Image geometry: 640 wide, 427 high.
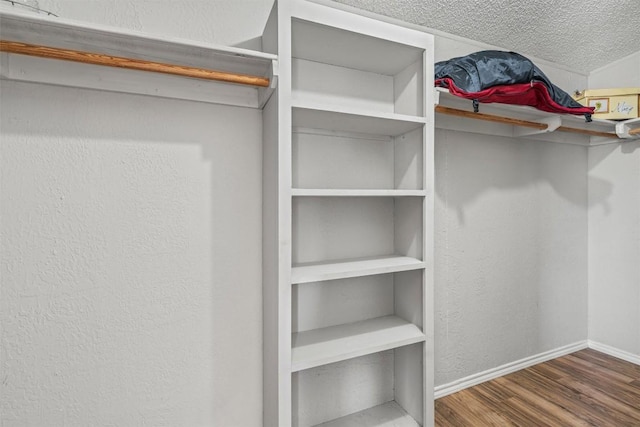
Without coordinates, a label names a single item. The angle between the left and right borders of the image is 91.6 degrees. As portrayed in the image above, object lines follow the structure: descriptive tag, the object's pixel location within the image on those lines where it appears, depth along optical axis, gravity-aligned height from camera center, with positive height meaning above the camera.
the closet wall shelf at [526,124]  1.66 +0.54
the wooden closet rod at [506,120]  1.58 +0.51
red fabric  1.48 +0.58
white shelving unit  1.16 -0.06
